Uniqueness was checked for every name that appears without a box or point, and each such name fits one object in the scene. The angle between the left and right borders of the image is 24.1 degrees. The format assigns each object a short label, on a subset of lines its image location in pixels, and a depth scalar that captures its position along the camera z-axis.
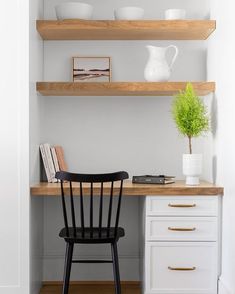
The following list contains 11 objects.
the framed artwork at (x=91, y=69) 3.94
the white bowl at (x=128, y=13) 3.73
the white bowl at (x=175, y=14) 3.74
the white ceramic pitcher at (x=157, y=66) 3.74
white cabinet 3.42
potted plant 3.51
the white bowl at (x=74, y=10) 3.71
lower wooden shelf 3.66
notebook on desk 3.58
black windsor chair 3.14
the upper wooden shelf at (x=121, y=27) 3.65
